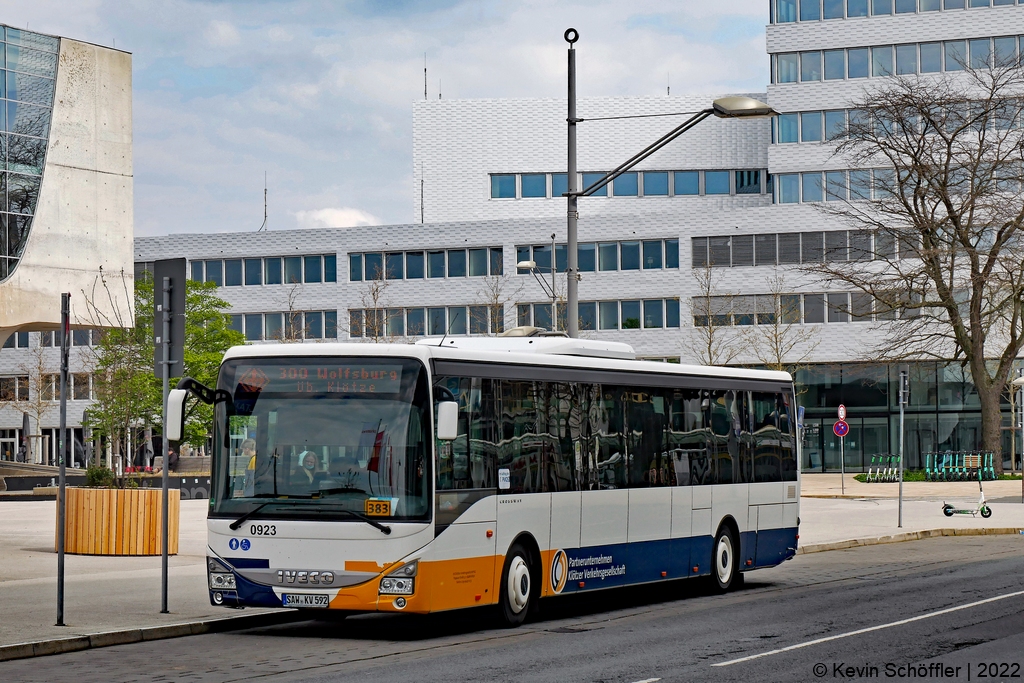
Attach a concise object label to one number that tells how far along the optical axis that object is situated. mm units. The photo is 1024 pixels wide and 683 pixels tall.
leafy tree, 64062
